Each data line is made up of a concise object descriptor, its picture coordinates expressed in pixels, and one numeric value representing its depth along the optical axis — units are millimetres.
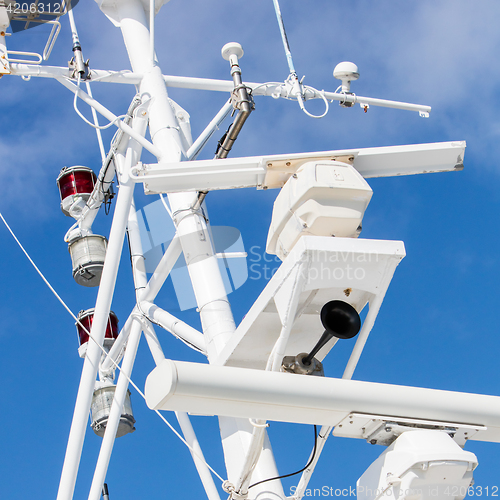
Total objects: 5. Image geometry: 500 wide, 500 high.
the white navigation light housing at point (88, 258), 10078
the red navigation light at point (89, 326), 11008
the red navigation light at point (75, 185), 10555
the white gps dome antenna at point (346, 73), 8664
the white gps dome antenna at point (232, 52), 6481
